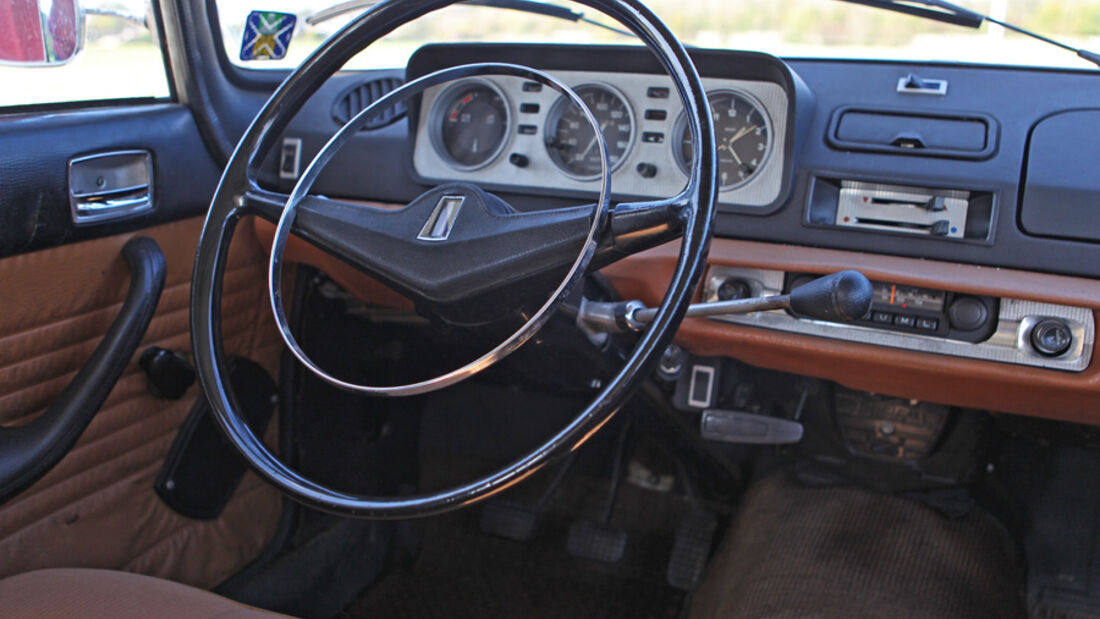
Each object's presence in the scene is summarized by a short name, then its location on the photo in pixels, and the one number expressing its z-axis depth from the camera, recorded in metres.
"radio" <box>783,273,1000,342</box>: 1.32
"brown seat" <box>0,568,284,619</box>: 1.06
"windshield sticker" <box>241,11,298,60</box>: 1.79
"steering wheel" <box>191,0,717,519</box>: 0.94
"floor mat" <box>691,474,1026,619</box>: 1.54
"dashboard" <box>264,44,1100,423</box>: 1.32
